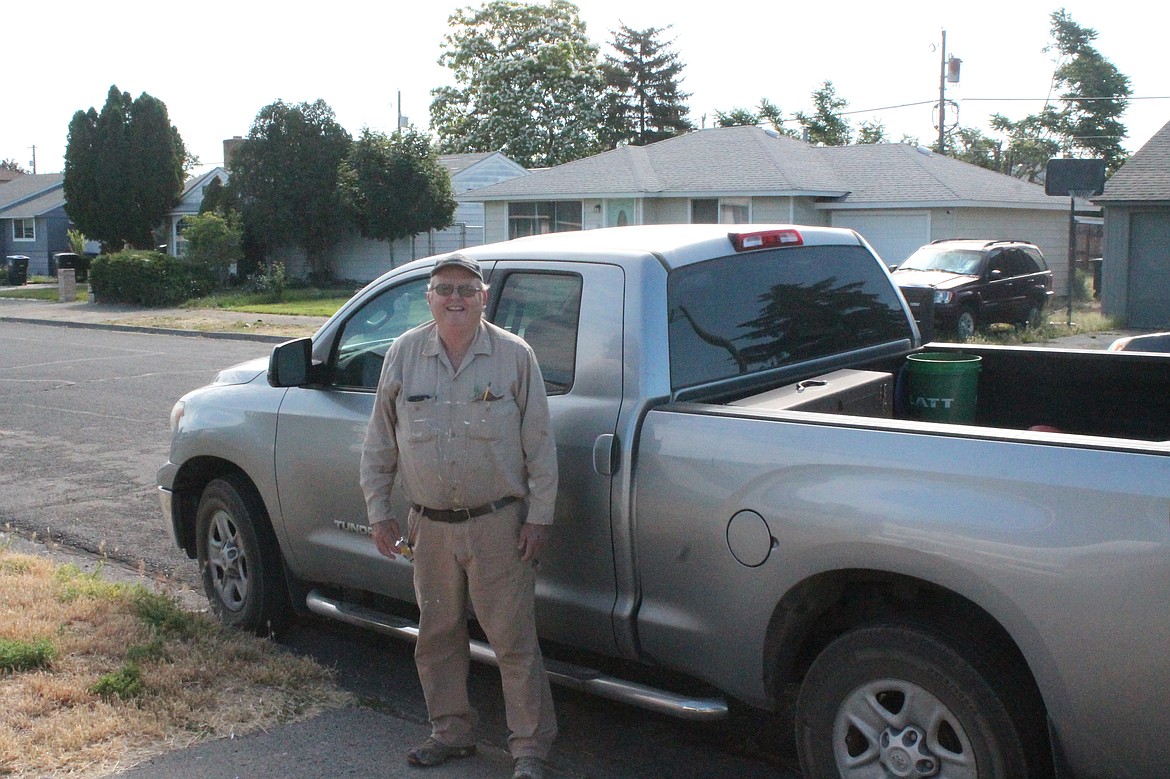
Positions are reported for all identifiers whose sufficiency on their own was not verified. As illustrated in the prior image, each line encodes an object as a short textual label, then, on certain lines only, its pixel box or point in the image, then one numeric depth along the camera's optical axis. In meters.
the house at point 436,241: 38.41
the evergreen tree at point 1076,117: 56.94
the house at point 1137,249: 23.72
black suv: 19.72
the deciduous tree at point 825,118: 58.59
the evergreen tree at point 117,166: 41.81
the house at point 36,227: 52.19
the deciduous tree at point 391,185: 35.25
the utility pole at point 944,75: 44.59
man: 3.83
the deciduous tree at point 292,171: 35.81
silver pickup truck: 2.95
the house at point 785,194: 28.09
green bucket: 4.74
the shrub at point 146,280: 31.20
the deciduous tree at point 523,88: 59.75
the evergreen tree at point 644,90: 60.62
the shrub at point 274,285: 31.58
